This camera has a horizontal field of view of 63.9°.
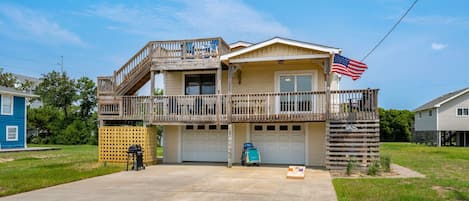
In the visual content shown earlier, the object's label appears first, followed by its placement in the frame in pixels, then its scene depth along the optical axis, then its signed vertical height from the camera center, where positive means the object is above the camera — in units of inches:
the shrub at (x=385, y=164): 463.2 -59.0
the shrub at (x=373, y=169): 442.3 -63.0
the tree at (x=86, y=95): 1454.2 +74.3
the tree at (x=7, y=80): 1534.9 +141.1
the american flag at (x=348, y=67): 488.7 +64.2
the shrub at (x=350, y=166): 448.5 -61.4
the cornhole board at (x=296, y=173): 417.7 -65.6
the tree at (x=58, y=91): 1454.2 +90.1
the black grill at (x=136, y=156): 509.1 -56.4
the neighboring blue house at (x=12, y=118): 1017.5 -12.0
